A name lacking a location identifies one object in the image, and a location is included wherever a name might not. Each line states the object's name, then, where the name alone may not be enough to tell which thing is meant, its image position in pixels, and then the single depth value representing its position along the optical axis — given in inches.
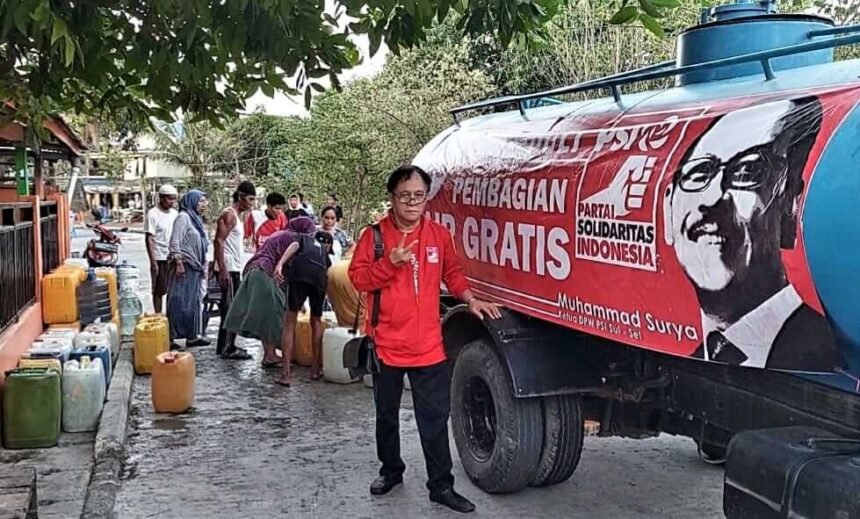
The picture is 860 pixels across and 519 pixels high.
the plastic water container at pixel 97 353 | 277.0
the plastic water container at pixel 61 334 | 295.8
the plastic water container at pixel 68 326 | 342.3
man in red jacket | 185.8
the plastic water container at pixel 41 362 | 249.3
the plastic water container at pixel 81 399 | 250.1
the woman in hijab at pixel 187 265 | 358.3
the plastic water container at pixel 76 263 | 446.0
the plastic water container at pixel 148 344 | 317.7
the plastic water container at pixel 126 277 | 454.0
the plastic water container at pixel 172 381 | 267.1
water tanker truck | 109.6
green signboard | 376.2
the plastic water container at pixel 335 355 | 311.0
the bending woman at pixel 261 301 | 328.2
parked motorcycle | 578.4
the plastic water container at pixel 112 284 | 392.8
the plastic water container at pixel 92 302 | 362.3
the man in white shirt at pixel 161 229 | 390.3
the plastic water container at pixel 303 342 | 334.0
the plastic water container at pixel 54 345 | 274.2
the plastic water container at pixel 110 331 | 313.4
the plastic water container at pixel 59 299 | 350.6
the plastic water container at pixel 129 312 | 397.7
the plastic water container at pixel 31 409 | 233.5
